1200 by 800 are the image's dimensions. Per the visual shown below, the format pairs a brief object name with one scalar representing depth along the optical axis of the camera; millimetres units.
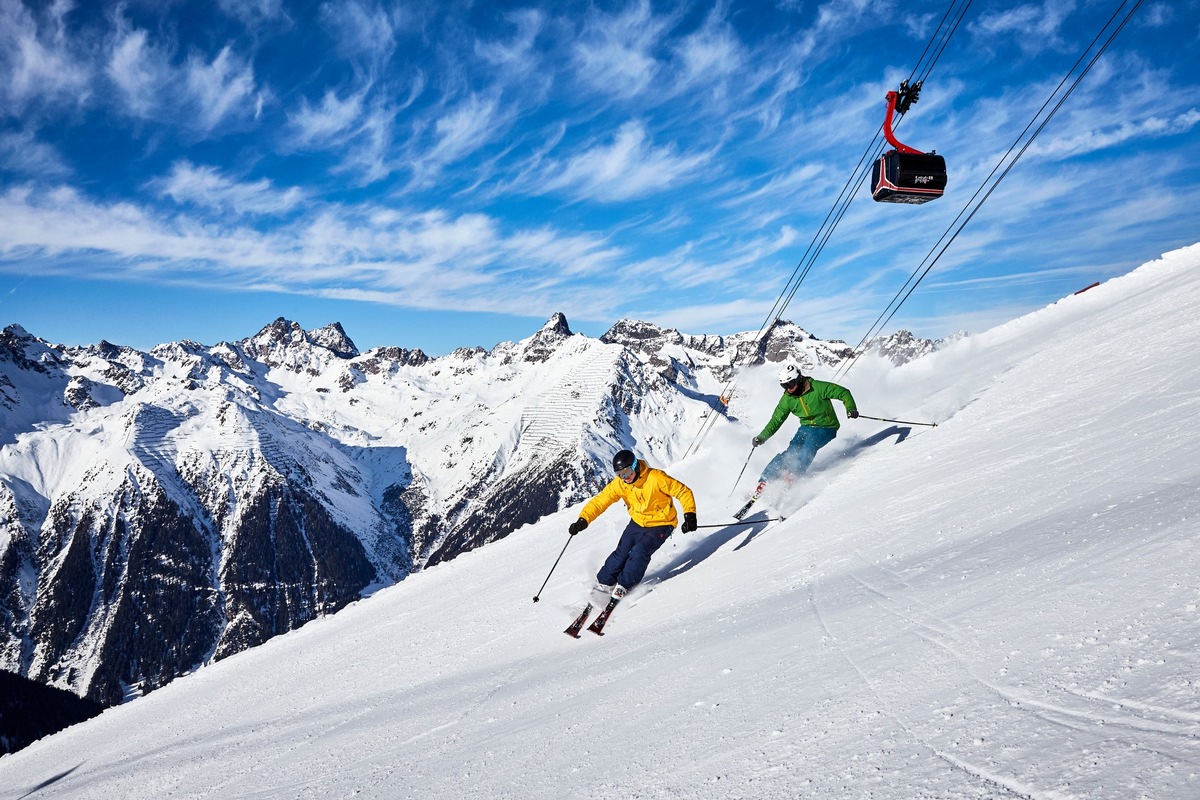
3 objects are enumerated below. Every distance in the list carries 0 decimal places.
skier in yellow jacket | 10539
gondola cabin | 14344
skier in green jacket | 13539
